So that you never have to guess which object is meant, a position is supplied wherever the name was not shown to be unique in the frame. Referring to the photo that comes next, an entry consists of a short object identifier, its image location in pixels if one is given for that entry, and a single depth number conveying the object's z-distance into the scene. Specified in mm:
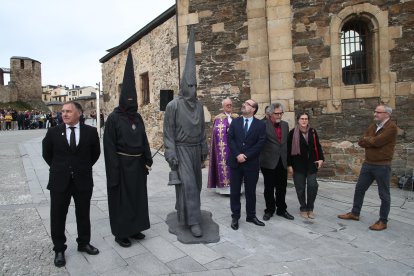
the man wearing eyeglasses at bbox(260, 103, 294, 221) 5062
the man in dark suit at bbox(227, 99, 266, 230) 4707
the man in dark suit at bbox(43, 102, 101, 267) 3576
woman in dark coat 5016
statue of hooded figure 4293
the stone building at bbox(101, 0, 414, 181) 7734
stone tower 50000
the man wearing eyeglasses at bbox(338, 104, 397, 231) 4648
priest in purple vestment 6262
